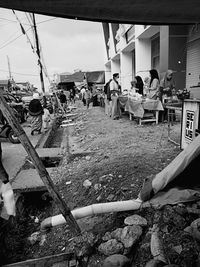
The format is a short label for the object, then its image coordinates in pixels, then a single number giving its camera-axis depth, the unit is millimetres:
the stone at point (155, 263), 1823
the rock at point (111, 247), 2143
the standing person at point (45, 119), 10091
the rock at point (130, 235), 2158
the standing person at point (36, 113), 9158
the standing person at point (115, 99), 10117
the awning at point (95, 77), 29719
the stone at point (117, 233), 2295
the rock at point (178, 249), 1908
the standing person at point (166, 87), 7773
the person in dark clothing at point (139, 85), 9920
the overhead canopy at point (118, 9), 2057
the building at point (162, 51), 9742
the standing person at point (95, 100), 19856
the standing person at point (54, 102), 16412
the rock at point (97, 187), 3543
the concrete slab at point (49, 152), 5934
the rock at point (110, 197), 3180
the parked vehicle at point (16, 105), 11367
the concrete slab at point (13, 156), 5188
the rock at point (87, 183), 3743
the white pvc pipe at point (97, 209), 2456
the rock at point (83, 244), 2275
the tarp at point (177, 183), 2396
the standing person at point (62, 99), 18691
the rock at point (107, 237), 2343
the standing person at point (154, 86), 7902
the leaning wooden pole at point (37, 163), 2007
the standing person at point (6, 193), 2469
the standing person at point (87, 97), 19005
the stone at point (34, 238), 3047
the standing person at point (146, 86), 8652
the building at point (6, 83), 22406
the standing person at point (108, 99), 11789
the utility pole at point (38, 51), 13914
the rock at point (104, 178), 3664
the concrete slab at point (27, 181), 3994
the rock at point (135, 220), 2344
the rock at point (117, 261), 1971
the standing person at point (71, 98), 29031
